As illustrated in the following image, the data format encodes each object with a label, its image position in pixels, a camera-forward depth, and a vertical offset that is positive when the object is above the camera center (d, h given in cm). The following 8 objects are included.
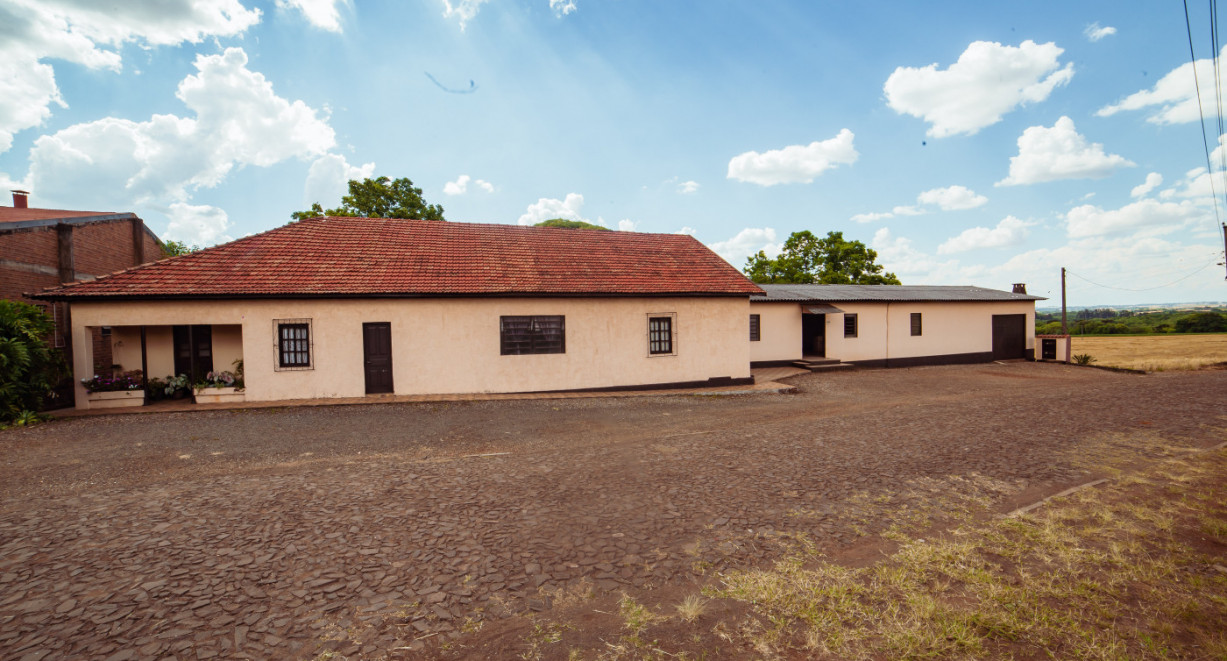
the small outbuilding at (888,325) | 2020 -46
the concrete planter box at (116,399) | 1170 -155
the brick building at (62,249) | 1291 +280
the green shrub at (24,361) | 979 -45
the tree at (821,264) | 3666 +435
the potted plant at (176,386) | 1283 -139
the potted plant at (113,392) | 1170 -136
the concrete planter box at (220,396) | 1227 -160
